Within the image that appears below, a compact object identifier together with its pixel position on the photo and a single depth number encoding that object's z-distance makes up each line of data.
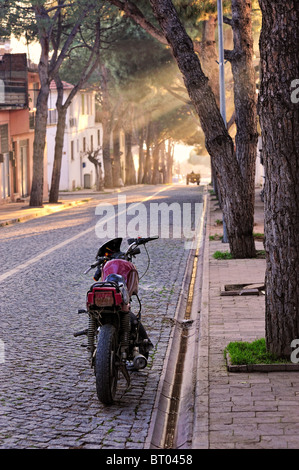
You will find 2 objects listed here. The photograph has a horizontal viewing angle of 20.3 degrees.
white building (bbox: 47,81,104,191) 60.16
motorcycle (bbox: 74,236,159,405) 6.10
